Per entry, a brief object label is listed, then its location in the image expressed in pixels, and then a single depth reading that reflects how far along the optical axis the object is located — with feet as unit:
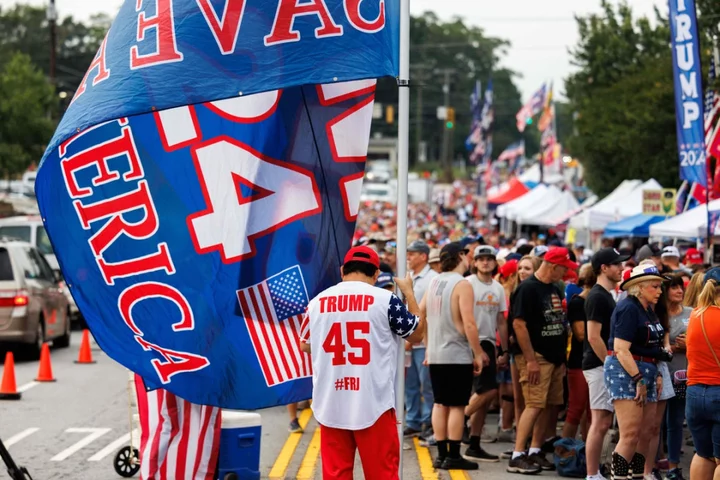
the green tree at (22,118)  152.87
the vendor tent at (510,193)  151.02
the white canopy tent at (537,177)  166.81
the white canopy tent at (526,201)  124.06
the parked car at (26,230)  81.46
